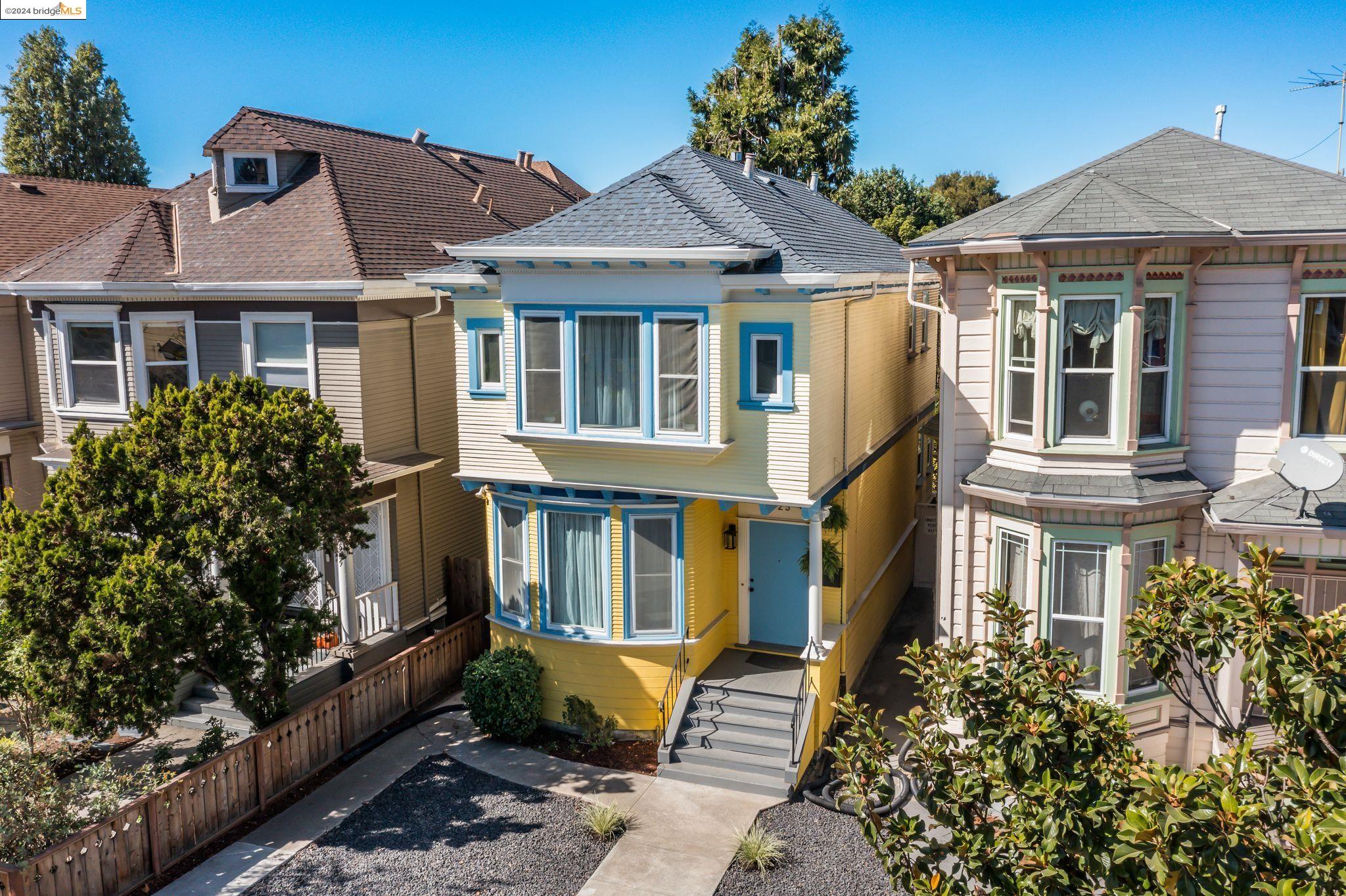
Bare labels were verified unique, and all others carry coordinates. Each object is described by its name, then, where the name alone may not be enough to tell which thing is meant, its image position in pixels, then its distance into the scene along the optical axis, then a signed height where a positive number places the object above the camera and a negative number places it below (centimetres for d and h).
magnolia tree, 558 -278
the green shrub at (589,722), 1575 -607
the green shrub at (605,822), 1313 -639
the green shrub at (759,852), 1246 -646
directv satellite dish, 1213 -164
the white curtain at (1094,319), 1321 +20
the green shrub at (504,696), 1577 -561
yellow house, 1438 -173
